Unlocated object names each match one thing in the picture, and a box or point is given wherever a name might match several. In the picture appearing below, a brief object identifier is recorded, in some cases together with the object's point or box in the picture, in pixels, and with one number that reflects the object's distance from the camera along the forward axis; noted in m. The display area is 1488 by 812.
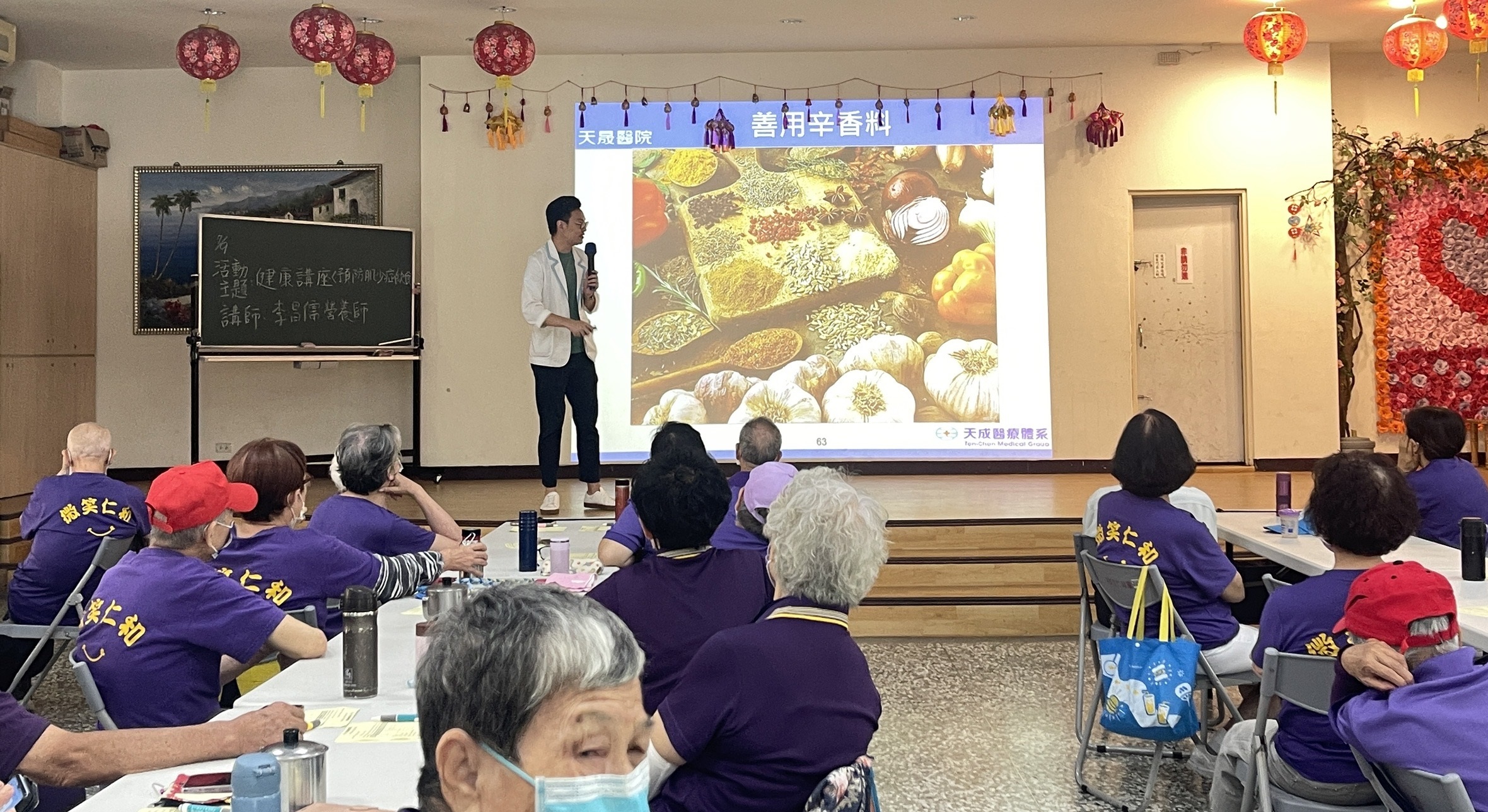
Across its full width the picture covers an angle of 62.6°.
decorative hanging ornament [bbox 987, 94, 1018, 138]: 8.02
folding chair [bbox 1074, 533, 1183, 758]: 3.65
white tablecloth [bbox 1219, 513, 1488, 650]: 2.67
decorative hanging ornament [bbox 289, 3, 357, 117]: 6.23
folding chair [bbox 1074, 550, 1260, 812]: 3.17
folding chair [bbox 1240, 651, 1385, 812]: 2.25
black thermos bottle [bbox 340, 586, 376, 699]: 2.15
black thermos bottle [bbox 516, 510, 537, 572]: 3.45
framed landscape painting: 8.56
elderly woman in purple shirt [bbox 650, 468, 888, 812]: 1.81
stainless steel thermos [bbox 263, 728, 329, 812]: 1.53
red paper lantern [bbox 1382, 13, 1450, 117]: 6.25
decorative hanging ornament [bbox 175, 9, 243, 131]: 6.64
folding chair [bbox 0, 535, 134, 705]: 3.72
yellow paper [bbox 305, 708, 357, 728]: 2.03
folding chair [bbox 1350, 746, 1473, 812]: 1.77
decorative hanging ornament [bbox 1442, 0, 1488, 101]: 5.51
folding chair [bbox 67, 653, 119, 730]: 2.24
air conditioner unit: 7.32
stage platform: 5.52
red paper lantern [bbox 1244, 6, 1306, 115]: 6.37
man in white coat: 6.36
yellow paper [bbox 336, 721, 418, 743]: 1.94
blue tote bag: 2.98
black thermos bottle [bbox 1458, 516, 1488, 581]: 3.07
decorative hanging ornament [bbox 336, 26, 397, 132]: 6.71
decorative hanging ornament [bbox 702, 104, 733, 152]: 7.93
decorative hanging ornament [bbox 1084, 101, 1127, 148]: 8.03
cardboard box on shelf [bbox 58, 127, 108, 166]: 8.24
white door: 8.38
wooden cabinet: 7.68
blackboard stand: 7.50
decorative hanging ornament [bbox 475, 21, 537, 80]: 6.58
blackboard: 7.54
